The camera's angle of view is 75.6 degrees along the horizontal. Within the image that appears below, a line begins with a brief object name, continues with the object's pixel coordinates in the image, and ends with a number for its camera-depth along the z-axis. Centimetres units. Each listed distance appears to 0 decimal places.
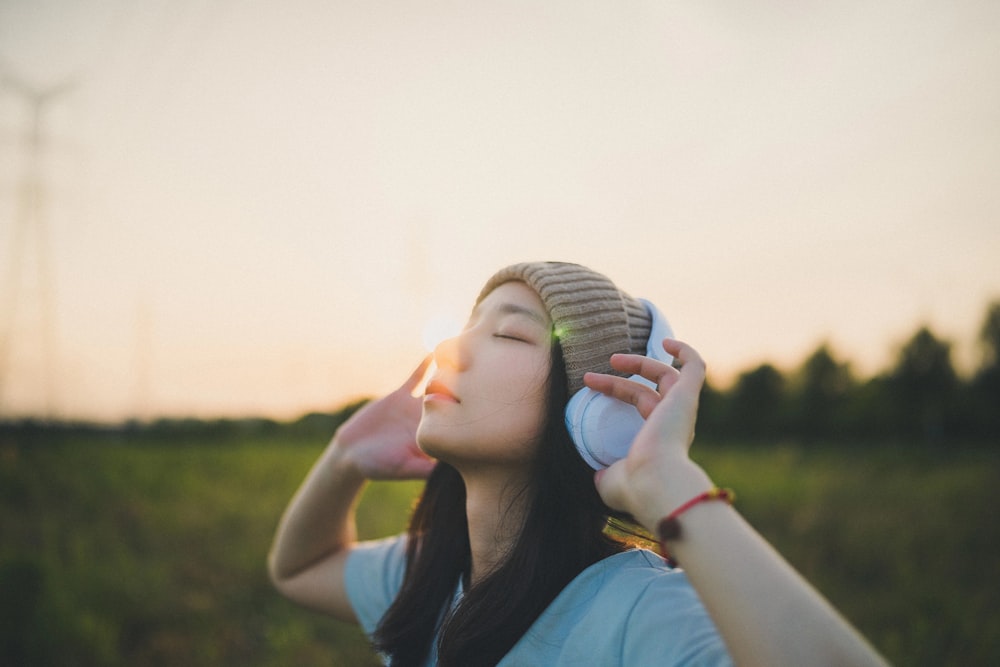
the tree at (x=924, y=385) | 3120
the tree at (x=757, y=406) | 3484
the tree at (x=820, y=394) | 3488
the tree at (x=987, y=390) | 3048
